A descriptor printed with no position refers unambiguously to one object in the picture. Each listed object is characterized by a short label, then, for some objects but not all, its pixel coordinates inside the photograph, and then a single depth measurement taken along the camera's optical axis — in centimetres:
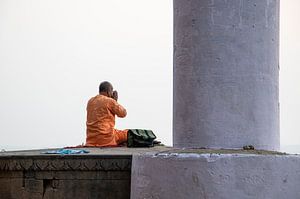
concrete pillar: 585
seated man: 1258
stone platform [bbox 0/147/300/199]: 522
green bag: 1217
